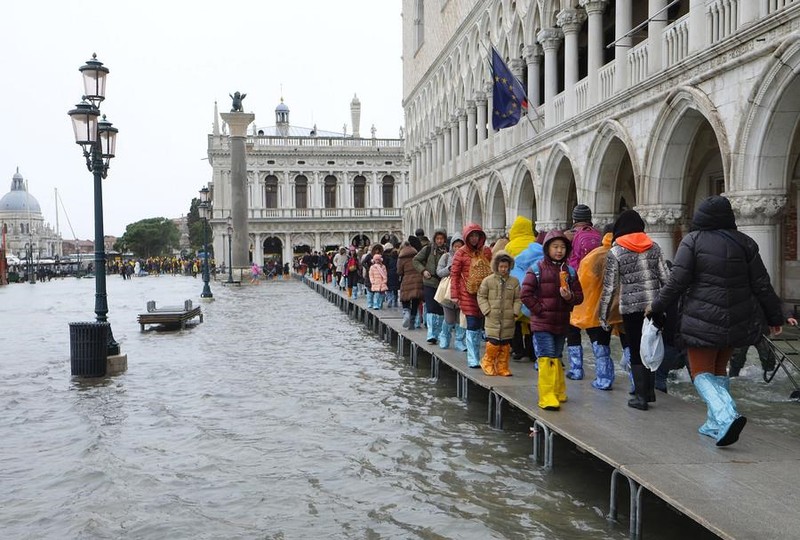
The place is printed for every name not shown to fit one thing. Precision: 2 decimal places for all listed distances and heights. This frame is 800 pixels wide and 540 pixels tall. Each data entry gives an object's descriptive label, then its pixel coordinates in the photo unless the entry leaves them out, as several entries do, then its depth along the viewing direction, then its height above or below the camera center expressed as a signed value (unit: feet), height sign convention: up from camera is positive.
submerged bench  58.90 -4.80
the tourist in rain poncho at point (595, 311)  26.40 -2.16
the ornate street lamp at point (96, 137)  38.83 +6.00
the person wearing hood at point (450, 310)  36.27 -2.87
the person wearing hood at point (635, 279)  23.35 -0.95
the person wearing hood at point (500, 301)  28.84 -1.93
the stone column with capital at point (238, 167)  140.87 +15.88
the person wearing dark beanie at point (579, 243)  28.58 +0.20
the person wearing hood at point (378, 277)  60.59 -2.03
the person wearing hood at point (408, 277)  44.88 -1.54
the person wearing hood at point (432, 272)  39.19 -1.09
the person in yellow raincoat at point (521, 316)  32.78 -2.80
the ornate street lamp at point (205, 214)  95.57 +5.21
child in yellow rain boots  23.77 -1.77
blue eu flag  62.03 +12.37
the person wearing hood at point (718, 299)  18.81 -1.31
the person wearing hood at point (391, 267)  58.80 -1.22
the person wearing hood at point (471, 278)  31.65 -1.17
